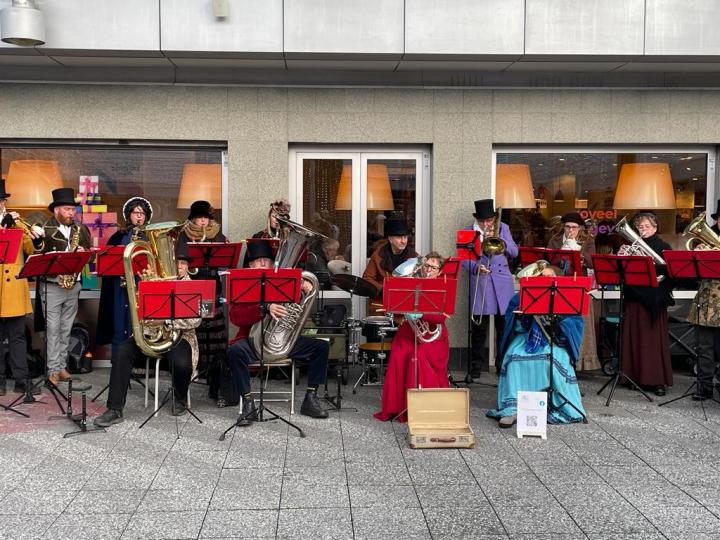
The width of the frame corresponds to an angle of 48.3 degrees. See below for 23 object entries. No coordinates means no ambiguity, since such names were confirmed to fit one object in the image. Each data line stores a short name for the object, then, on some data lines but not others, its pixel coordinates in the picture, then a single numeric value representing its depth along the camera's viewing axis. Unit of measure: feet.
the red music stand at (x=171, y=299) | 22.27
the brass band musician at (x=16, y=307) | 27.35
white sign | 22.96
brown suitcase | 22.43
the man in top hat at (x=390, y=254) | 30.09
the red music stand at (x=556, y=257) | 27.07
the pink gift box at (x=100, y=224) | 33.83
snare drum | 28.27
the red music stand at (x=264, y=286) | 22.16
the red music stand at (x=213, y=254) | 26.53
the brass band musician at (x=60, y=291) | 28.66
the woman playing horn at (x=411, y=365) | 24.68
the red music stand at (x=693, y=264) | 25.31
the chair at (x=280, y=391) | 25.14
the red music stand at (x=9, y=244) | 24.36
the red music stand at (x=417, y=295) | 23.15
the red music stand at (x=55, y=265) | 24.47
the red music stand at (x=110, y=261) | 26.27
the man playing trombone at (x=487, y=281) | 30.99
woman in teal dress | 24.82
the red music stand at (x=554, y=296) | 23.49
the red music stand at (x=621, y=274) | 26.12
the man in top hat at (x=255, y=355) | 24.41
